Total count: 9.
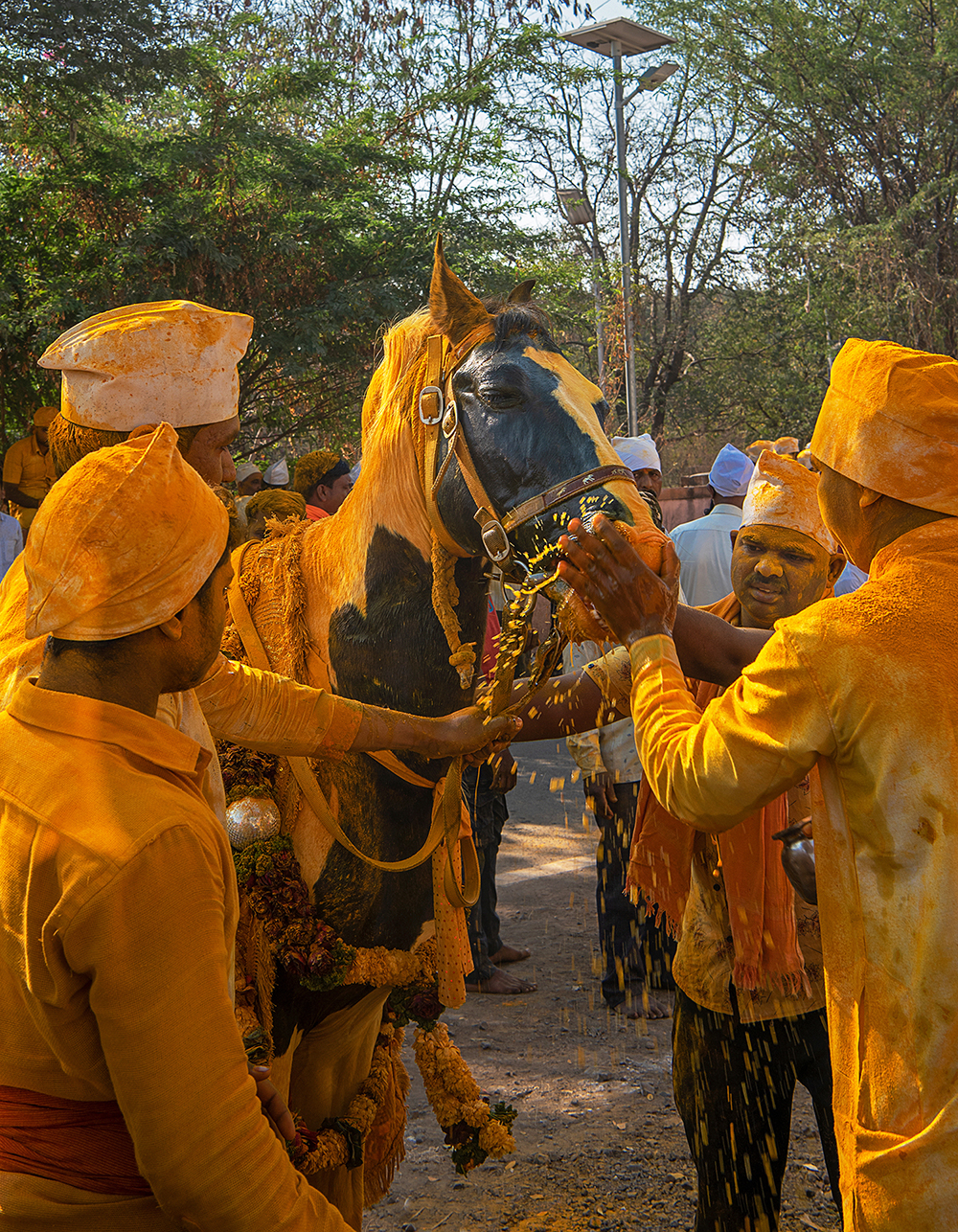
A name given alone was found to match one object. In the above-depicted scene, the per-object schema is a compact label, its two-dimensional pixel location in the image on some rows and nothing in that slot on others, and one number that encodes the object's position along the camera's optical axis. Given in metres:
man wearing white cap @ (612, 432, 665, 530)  7.21
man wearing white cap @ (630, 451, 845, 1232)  2.99
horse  2.71
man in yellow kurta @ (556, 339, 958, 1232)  1.80
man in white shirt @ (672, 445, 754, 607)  6.69
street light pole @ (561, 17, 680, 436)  13.45
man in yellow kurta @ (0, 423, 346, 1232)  1.34
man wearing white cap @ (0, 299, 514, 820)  2.33
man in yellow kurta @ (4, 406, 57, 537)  8.52
